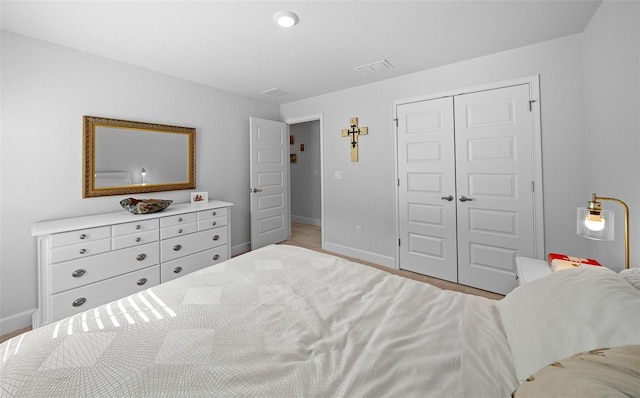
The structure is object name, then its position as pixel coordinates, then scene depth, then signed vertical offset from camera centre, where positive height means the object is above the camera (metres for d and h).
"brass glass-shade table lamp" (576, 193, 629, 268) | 1.33 -0.12
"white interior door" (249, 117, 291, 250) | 4.12 +0.35
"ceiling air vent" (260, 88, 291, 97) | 3.81 +1.65
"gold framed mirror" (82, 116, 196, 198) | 2.67 +0.54
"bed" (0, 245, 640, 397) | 0.75 -0.50
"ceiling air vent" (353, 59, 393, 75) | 2.91 +1.55
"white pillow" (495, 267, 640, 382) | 0.69 -0.35
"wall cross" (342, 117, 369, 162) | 3.73 +0.99
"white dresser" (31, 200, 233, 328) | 2.09 -0.46
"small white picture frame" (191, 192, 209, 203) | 3.48 +0.09
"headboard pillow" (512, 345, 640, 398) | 0.48 -0.35
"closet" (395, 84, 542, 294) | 2.61 +0.16
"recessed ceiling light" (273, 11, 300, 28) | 1.98 +1.42
